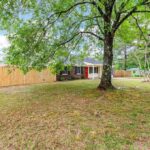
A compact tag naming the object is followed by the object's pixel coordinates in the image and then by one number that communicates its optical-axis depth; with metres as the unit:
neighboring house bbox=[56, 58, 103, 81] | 15.28
